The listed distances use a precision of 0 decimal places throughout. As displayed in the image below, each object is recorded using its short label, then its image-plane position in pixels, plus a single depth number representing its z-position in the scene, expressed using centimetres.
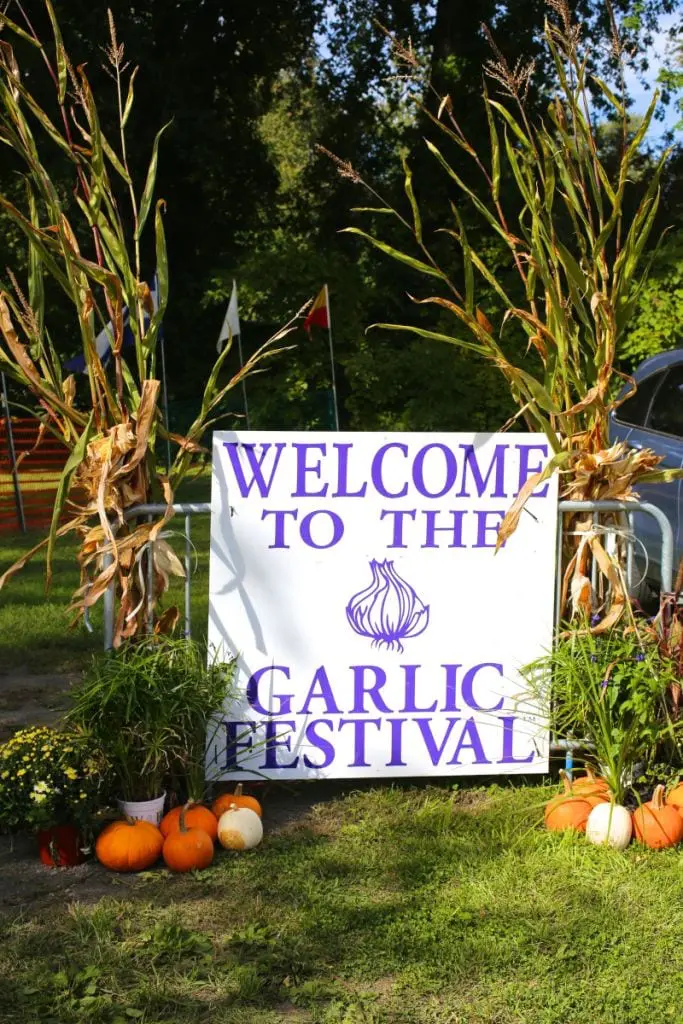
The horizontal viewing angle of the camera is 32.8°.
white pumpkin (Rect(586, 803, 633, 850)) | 371
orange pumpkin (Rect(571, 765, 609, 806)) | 395
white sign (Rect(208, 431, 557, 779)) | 409
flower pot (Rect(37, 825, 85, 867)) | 365
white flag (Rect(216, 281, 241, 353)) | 1335
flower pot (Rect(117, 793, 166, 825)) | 378
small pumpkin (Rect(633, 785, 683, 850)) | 371
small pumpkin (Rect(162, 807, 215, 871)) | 358
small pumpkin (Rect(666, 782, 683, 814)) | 385
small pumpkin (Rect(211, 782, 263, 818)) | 387
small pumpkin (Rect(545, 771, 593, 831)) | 384
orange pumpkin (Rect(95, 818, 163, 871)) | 360
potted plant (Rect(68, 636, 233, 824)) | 373
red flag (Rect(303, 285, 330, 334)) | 1567
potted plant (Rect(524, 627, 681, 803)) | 384
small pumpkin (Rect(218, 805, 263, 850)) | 374
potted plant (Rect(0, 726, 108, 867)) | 359
